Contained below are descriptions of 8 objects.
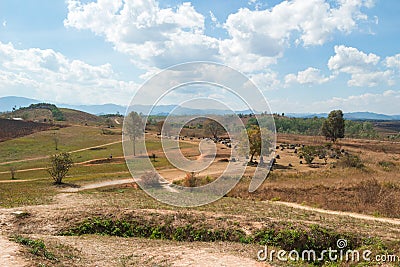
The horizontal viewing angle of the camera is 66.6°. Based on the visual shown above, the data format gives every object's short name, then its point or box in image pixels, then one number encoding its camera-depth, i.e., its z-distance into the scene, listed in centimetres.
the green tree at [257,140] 5038
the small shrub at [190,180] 3262
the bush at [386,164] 4708
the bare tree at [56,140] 8150
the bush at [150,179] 3271
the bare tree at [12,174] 4677
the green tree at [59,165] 3778
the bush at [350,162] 4785
